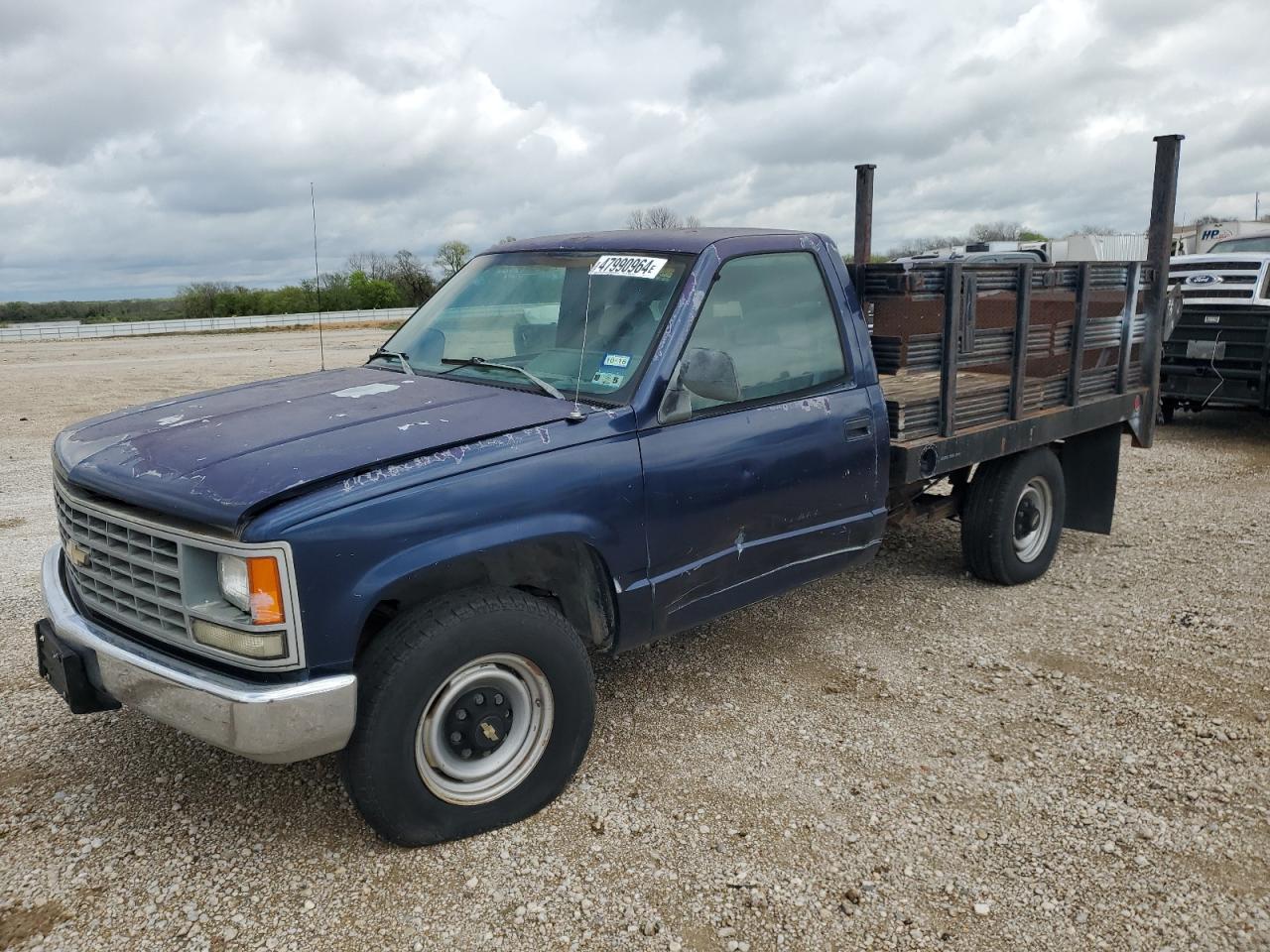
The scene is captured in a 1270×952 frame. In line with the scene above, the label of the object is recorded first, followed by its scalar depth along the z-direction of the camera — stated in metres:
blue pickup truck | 2.87
